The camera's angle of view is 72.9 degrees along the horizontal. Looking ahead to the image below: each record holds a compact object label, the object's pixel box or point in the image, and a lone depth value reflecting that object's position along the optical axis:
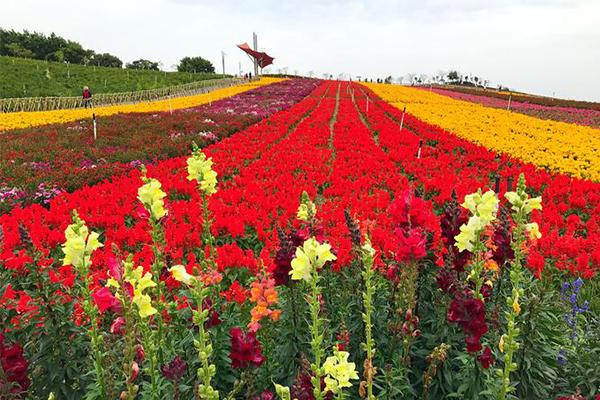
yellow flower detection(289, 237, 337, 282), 1.89
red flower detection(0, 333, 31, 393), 2.19
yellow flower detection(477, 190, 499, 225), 2.24
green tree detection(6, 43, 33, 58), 58.69
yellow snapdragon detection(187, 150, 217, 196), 3.34
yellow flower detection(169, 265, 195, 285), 2.03
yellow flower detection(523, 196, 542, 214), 2.35
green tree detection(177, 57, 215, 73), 78.31
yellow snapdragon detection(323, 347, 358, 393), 1.66
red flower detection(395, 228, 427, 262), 2.42
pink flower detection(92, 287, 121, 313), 2.11
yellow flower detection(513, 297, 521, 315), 1.95
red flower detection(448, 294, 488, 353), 2.30
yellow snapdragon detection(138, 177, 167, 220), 2.56
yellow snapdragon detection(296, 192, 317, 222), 2.73
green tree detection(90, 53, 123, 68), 72.04
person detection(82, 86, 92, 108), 28.73
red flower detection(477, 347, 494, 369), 2.43
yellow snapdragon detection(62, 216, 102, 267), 2.18
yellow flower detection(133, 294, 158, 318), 1.96
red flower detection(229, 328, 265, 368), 2.33
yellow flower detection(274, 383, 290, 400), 1.51
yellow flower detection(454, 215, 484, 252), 2.33
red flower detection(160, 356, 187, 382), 2.04
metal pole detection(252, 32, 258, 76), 79.99
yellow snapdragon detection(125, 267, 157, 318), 1.95
